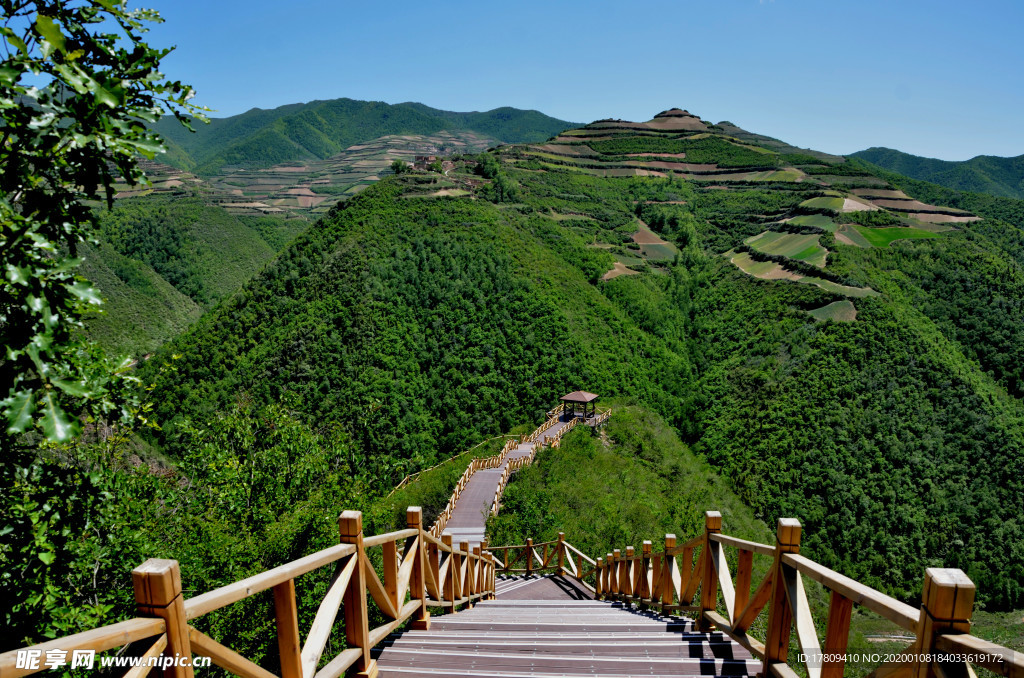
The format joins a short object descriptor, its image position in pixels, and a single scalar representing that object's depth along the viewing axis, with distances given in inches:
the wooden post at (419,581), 175.3
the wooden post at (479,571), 316.5
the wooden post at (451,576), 228.4
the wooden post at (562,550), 530.3
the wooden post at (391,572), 150.7
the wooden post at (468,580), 280.6
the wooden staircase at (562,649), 137.6
